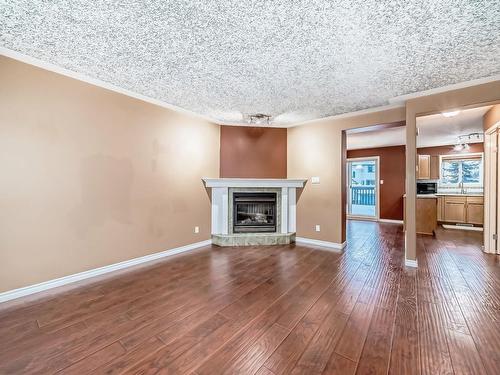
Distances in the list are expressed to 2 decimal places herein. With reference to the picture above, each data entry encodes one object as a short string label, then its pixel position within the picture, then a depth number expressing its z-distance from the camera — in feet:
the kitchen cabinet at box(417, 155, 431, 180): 21.93
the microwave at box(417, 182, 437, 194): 20.97
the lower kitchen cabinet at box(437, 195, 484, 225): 20.07
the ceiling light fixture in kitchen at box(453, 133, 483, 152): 18.47
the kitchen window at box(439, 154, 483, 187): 21.89
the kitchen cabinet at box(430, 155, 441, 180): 23.02
